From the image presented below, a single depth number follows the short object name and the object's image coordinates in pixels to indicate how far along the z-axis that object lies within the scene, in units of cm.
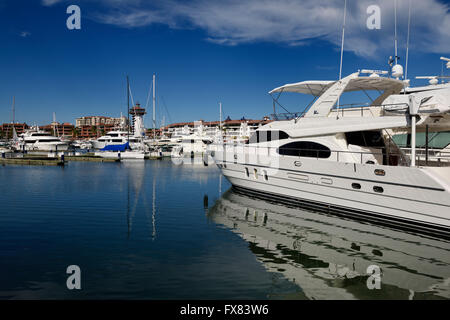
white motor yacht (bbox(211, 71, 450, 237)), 1115
